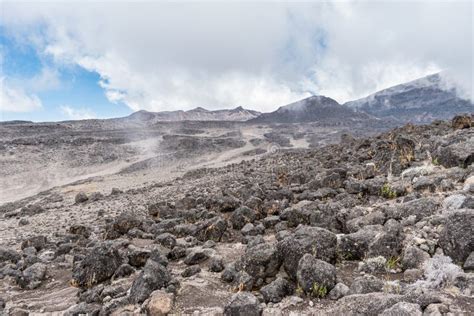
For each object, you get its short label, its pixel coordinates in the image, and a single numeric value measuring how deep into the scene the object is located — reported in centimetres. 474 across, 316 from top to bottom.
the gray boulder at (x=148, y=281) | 511
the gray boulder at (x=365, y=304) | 361
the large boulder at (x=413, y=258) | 477
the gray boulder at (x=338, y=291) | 445
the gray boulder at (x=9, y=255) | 816
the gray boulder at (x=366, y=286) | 425
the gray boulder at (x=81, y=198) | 2017
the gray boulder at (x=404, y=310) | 330
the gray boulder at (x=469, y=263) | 419
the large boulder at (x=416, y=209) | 601
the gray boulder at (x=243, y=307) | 432
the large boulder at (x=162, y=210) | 1107
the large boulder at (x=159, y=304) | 470
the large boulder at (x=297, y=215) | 759
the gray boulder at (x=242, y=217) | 846
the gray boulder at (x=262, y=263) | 531
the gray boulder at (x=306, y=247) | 523
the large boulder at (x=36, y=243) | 921
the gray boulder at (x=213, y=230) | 790
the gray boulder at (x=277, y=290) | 469
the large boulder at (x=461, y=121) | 1332
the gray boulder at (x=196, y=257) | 655
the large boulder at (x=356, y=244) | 544
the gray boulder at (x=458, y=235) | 444
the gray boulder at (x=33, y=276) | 684
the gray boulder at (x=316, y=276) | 460
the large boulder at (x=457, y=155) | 823
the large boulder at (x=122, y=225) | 944
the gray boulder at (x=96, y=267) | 628
